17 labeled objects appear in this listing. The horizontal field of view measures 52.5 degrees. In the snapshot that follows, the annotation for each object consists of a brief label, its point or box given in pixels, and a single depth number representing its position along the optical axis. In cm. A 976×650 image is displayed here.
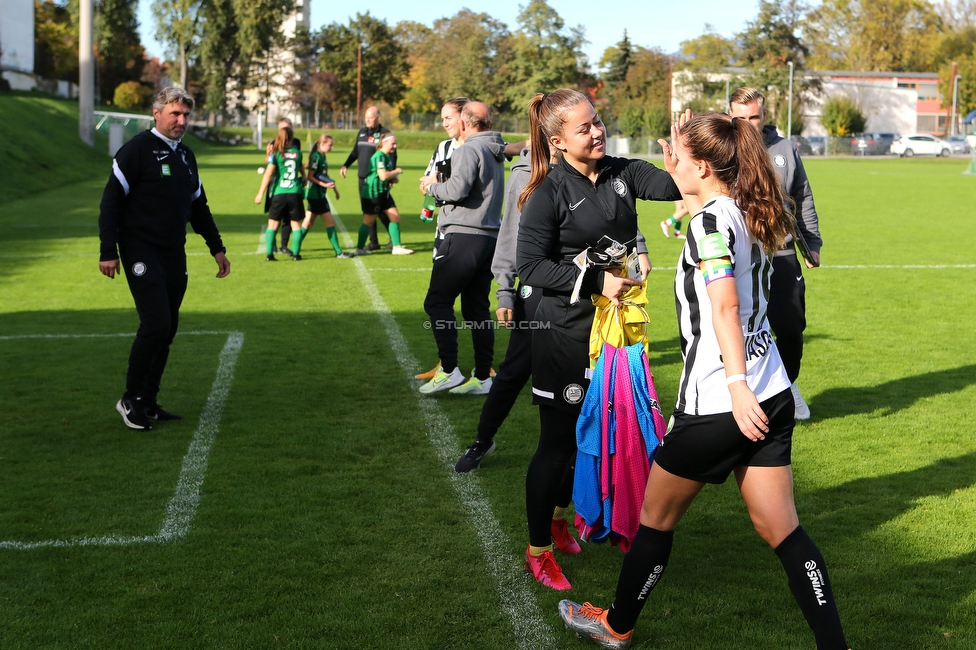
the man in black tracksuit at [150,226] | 633
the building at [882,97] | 9081
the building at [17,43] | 6072
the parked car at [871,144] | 6844
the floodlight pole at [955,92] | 8668
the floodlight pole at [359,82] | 8865
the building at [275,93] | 8306
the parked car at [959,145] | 6824
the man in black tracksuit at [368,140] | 1530
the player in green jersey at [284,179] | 1405
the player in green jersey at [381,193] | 1449
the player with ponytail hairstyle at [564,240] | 383
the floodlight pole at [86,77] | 3512
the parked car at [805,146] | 6779
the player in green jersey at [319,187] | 1481
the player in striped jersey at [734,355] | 300
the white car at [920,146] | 6662
